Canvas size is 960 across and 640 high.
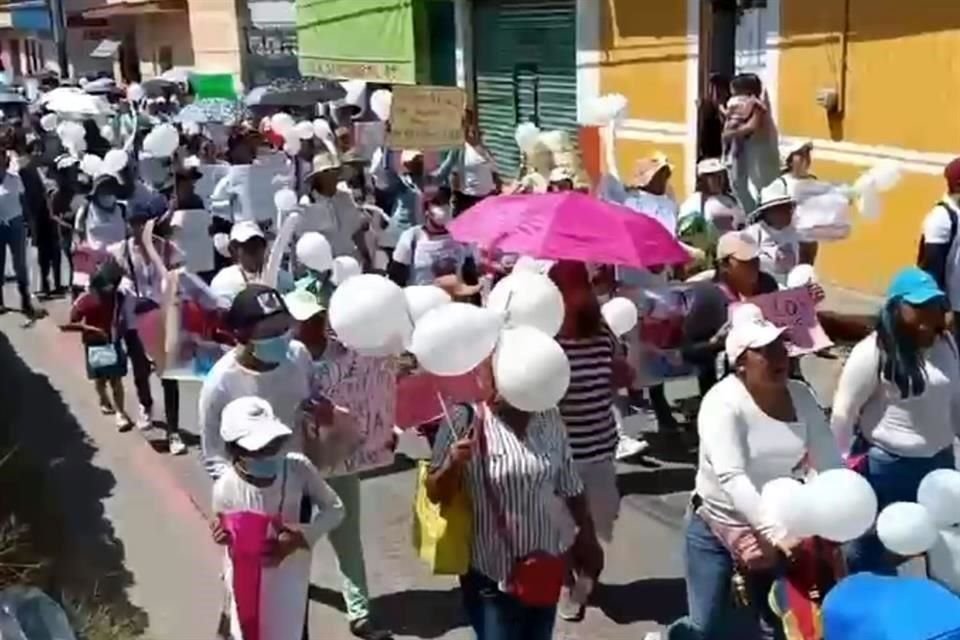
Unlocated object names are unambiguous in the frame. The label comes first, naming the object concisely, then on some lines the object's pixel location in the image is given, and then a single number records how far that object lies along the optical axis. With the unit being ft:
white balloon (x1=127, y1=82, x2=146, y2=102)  68.03
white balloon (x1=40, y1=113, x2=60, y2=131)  58.13
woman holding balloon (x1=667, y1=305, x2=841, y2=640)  14.03
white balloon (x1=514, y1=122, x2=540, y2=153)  34.30
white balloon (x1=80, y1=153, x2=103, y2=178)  37.71
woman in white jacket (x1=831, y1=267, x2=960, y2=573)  16.12
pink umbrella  19.36
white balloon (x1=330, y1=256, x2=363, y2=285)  23.74
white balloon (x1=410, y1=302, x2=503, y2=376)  13.83
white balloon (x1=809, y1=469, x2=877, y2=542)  12.59
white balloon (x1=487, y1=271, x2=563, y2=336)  15.05
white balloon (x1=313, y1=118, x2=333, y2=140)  42.65
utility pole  129.29
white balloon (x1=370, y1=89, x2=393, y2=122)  43.24
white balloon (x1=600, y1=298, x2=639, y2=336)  21.49
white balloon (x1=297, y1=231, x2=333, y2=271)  24.21
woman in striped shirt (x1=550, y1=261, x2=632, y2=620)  17.87
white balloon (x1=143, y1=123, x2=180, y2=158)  40.24
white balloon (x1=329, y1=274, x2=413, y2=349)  15.24
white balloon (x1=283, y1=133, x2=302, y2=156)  41.11
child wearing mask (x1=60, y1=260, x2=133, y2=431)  28.71
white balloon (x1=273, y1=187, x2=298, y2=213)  31.61
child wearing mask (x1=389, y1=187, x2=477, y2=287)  27.50
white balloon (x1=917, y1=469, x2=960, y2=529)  13.00
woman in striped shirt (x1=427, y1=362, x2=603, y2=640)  13.97
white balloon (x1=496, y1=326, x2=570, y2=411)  13.55
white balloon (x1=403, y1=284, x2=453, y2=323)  15.92
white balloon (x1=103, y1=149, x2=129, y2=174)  34.91
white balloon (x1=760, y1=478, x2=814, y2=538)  12.92
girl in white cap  14.35
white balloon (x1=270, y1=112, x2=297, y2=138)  45.03
